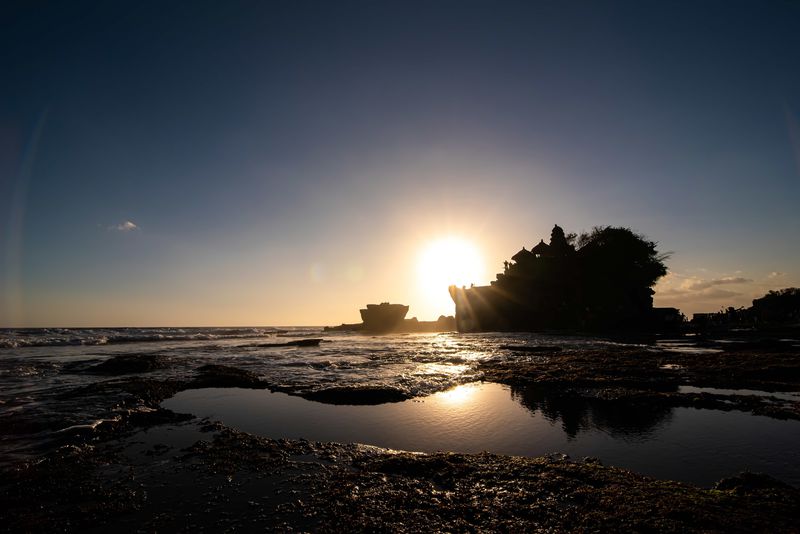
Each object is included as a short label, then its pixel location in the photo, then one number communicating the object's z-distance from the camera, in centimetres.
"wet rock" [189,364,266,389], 1206
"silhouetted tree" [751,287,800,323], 4969
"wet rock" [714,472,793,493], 369
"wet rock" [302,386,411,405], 953
